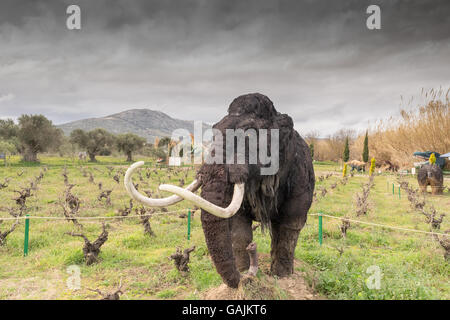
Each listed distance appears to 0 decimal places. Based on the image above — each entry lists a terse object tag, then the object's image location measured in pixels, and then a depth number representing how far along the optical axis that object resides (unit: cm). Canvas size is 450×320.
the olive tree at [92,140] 4447
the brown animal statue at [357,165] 3793
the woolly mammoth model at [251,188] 289
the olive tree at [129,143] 4759
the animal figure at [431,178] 1515
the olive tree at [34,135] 3428
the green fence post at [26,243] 570
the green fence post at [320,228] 659
